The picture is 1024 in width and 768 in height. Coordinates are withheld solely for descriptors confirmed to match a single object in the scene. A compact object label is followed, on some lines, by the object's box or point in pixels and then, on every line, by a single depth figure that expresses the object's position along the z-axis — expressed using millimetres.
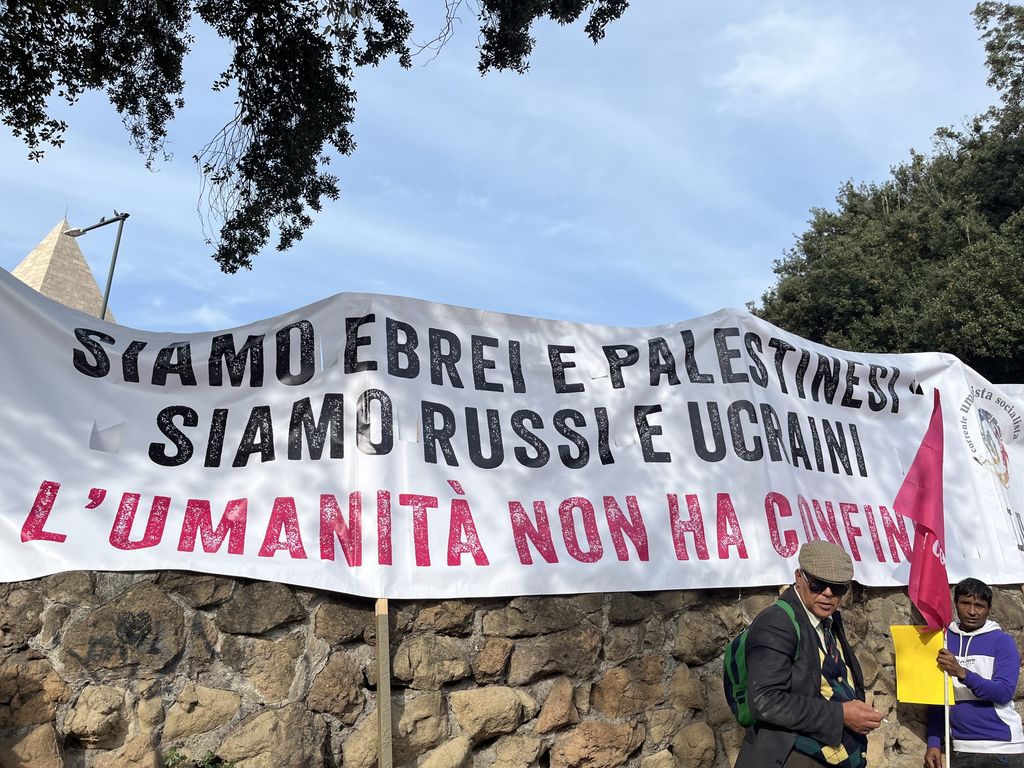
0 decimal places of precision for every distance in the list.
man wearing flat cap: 3453
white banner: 4668
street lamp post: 20094
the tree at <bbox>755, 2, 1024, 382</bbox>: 18828
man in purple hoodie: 5223
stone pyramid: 26906
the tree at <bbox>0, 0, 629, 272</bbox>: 7938
